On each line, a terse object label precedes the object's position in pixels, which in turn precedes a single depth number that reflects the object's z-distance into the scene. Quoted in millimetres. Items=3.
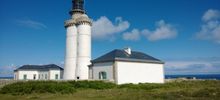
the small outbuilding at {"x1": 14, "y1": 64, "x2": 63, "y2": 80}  45278
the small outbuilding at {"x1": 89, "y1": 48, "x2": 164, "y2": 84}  29298
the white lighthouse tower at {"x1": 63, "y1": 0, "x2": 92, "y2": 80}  36812
